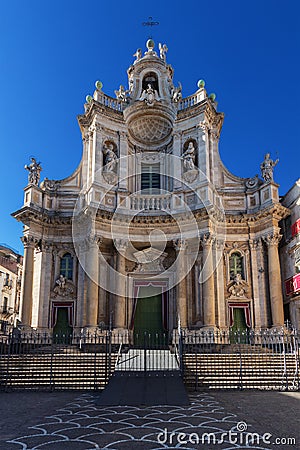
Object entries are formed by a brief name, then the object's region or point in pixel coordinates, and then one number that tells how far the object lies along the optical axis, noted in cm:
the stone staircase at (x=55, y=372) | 1314
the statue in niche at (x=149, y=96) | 2533
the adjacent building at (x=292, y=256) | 2167
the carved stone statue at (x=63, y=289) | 2298
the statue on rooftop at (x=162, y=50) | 2850
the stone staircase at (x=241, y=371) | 1323
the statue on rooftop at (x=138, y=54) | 2817
